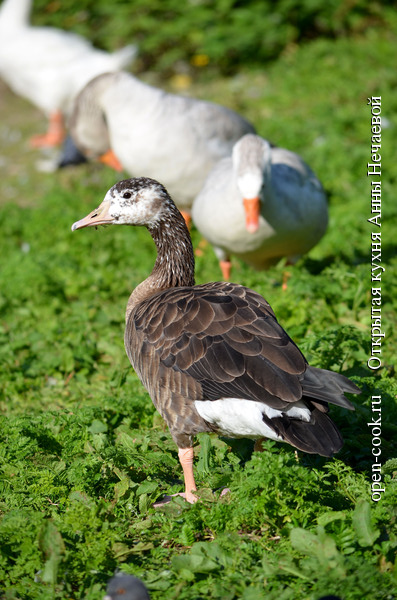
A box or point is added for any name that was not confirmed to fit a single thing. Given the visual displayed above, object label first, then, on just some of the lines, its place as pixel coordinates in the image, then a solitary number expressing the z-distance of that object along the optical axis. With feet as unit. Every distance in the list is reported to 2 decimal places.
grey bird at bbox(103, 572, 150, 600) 18.60
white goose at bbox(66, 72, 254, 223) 47.80
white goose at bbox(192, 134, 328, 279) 37.65
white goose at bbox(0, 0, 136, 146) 70.59
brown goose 21.91
